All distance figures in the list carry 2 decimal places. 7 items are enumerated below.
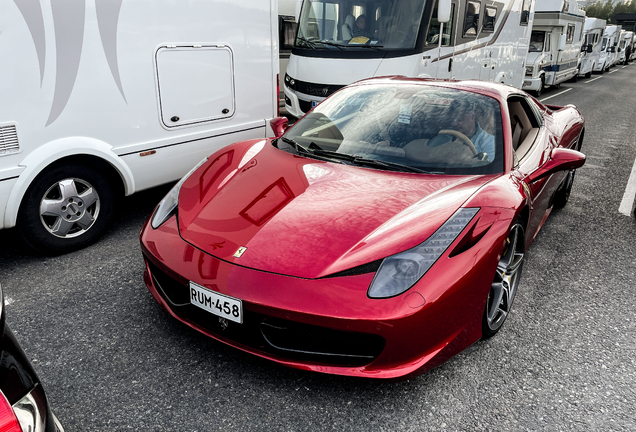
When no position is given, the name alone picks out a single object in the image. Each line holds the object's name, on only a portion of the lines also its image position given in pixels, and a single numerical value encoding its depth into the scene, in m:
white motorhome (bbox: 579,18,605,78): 20.73
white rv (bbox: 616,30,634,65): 32.69
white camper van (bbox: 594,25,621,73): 26.14
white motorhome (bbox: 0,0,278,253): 3.31
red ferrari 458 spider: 2.09
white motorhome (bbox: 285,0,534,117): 6.84
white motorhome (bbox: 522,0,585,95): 14.30
